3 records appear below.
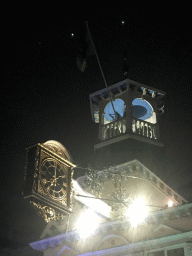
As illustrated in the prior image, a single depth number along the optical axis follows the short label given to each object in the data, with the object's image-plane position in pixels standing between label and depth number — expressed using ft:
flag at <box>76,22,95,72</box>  36.22
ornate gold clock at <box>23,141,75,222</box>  23.94
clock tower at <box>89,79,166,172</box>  53.11
